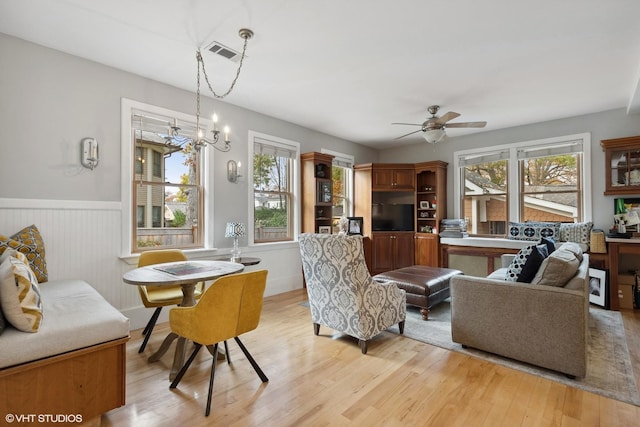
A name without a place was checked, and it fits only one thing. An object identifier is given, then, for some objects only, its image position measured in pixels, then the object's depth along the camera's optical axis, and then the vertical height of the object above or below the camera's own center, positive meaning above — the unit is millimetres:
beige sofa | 2264 -812
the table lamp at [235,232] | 3992 -227
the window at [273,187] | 4765 +421
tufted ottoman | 3527 -801
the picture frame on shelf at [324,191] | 5293 +381
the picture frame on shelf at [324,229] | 5309 -248
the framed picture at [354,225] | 5891 -200
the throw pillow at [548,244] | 3139 -292
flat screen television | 6184 -52
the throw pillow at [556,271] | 2361 -422
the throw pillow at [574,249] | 2924 -321
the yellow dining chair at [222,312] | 1954 -627
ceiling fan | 3906 +1109
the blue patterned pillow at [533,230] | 4676 -236
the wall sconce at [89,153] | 3072 +591
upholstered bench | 1562 -793
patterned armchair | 2666 -674
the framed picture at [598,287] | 4027 -924
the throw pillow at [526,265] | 2555 -411
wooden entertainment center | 5992 +85
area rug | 2199 -1180
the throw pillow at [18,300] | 1609 -444
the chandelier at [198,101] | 2607 +1385
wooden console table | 3934 -599
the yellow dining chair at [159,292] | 2777 -733
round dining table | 2215 -453
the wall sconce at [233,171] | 4270 +582
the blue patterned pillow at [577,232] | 4379 -242
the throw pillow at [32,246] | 2531 -265
